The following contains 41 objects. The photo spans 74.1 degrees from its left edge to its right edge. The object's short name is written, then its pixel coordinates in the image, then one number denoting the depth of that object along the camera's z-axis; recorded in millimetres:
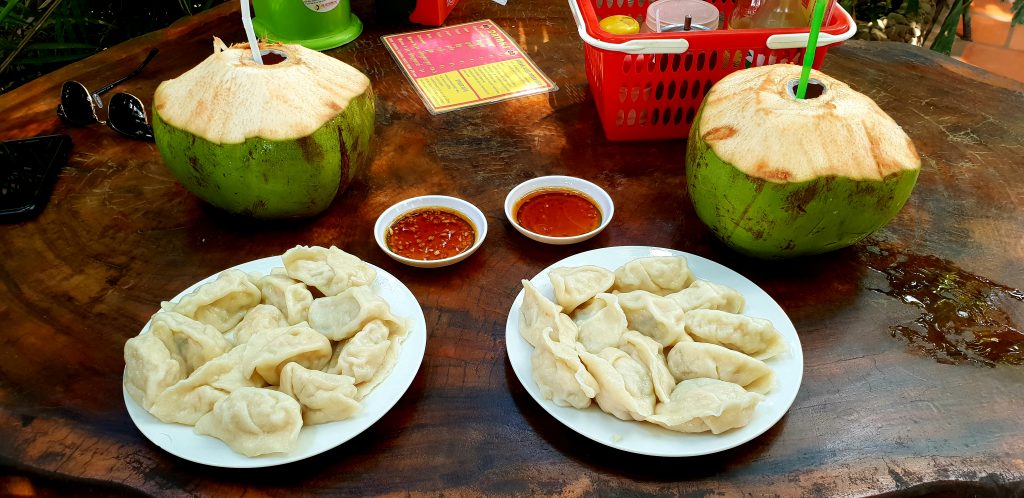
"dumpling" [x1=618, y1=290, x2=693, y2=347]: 525
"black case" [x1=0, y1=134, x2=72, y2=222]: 668
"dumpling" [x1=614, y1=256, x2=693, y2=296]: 572
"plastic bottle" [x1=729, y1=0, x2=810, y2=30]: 784
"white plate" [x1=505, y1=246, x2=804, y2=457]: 452
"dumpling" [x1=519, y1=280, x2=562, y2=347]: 519
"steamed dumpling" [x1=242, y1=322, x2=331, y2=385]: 484
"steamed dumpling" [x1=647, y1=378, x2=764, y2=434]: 450
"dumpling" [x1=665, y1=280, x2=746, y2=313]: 549
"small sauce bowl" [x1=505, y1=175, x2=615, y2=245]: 646
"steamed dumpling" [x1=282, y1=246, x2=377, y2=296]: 559
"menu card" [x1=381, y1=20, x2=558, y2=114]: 881
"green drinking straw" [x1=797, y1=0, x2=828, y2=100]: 558
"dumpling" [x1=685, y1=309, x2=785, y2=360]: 513
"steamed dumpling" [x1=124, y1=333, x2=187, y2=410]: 466
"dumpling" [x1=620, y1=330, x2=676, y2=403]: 494
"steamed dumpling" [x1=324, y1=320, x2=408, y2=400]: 487
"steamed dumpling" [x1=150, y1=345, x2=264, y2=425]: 460
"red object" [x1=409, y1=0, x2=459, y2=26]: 1010
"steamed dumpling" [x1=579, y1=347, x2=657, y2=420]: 461
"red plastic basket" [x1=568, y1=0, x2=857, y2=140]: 705
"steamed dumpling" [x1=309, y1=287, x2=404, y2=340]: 517
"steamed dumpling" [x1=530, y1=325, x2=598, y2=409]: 471
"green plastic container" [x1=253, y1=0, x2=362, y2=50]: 942
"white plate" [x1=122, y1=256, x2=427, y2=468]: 438
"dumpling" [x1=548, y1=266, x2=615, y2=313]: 547
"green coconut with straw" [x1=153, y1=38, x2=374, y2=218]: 591
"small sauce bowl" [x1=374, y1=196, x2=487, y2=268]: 619
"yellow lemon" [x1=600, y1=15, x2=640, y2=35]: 796
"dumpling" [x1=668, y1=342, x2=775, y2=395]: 491
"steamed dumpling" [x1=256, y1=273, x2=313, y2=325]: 538
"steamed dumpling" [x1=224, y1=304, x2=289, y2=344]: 523
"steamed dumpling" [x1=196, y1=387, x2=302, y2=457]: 440
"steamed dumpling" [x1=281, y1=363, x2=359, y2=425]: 456
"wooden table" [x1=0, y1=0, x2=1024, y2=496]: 469
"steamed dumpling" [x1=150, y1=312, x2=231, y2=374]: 504
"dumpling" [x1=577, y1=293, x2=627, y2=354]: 526
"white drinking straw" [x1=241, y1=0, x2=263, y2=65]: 595
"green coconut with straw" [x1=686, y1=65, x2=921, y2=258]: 545
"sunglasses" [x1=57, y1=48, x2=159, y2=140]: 779
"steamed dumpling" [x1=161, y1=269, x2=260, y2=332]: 532
